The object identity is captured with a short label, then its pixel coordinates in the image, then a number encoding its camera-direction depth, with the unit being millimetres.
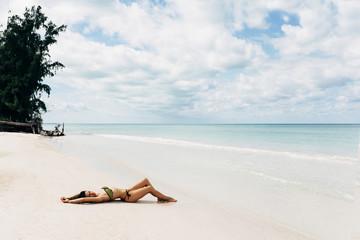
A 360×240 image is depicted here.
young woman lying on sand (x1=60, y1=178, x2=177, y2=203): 5855
